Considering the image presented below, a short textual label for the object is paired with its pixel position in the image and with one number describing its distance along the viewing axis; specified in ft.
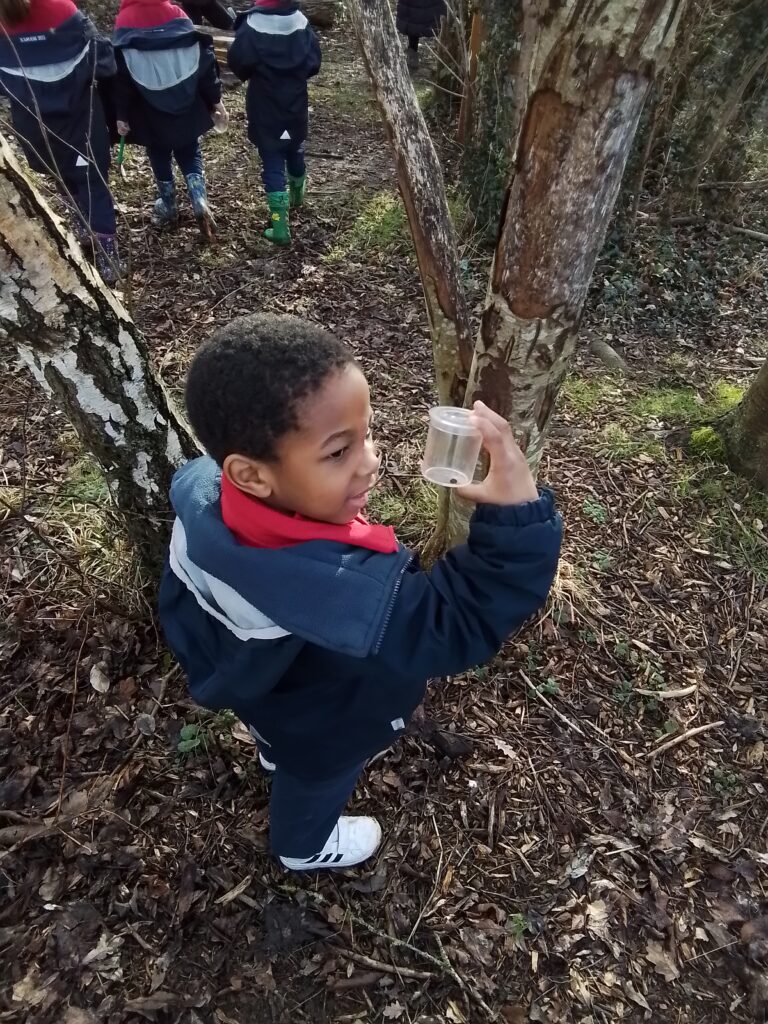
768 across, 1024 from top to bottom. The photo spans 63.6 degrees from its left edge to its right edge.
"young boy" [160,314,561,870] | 4.31
